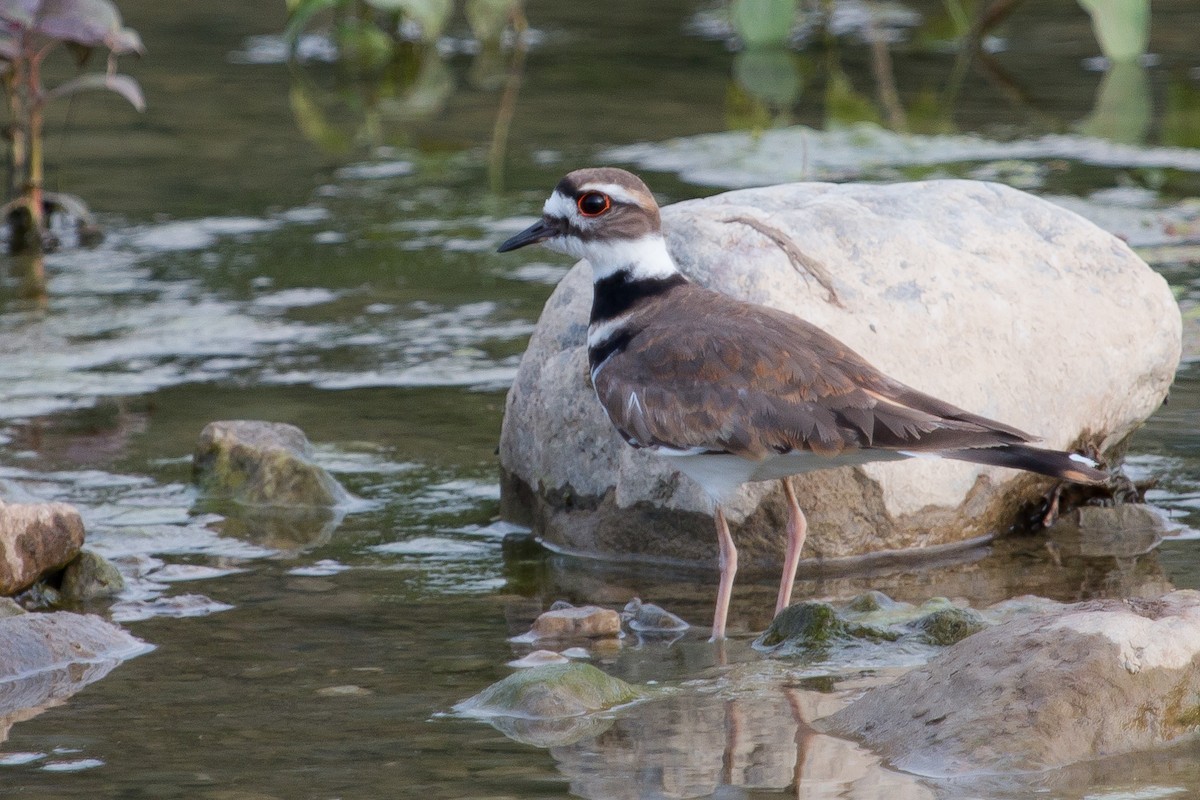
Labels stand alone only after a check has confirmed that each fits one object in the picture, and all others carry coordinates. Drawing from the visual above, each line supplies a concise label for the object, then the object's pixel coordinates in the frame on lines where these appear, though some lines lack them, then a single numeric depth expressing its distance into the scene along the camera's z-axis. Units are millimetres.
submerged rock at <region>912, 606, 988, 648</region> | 11195
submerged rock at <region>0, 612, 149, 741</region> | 10711
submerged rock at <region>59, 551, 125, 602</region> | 12727
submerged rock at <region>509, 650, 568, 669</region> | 11258
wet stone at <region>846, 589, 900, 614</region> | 11805
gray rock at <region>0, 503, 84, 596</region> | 12414
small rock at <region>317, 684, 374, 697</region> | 10758
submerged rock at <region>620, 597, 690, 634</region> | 12016
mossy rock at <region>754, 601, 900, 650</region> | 11180
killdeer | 11242
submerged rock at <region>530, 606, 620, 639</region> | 11828
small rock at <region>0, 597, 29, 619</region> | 11711
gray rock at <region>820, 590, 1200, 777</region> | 8992
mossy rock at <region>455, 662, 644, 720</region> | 10117
